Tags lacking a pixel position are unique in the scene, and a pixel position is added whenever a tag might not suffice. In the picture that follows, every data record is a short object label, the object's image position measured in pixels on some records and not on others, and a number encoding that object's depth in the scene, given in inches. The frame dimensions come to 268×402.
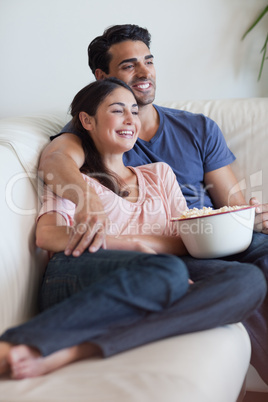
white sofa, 62.9
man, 86.0
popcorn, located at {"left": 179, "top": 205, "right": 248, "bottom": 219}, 77.5
